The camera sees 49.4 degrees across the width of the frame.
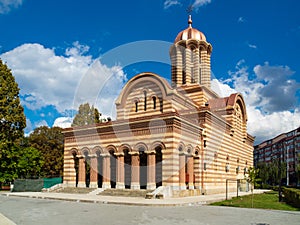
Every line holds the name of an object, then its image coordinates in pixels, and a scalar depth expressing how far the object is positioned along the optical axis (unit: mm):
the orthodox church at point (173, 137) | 23750
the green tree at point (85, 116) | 40125
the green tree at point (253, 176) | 19781
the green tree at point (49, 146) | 42156
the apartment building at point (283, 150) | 74775
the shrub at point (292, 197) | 18334
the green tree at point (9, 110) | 30812
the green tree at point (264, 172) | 60375
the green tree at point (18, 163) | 32062
